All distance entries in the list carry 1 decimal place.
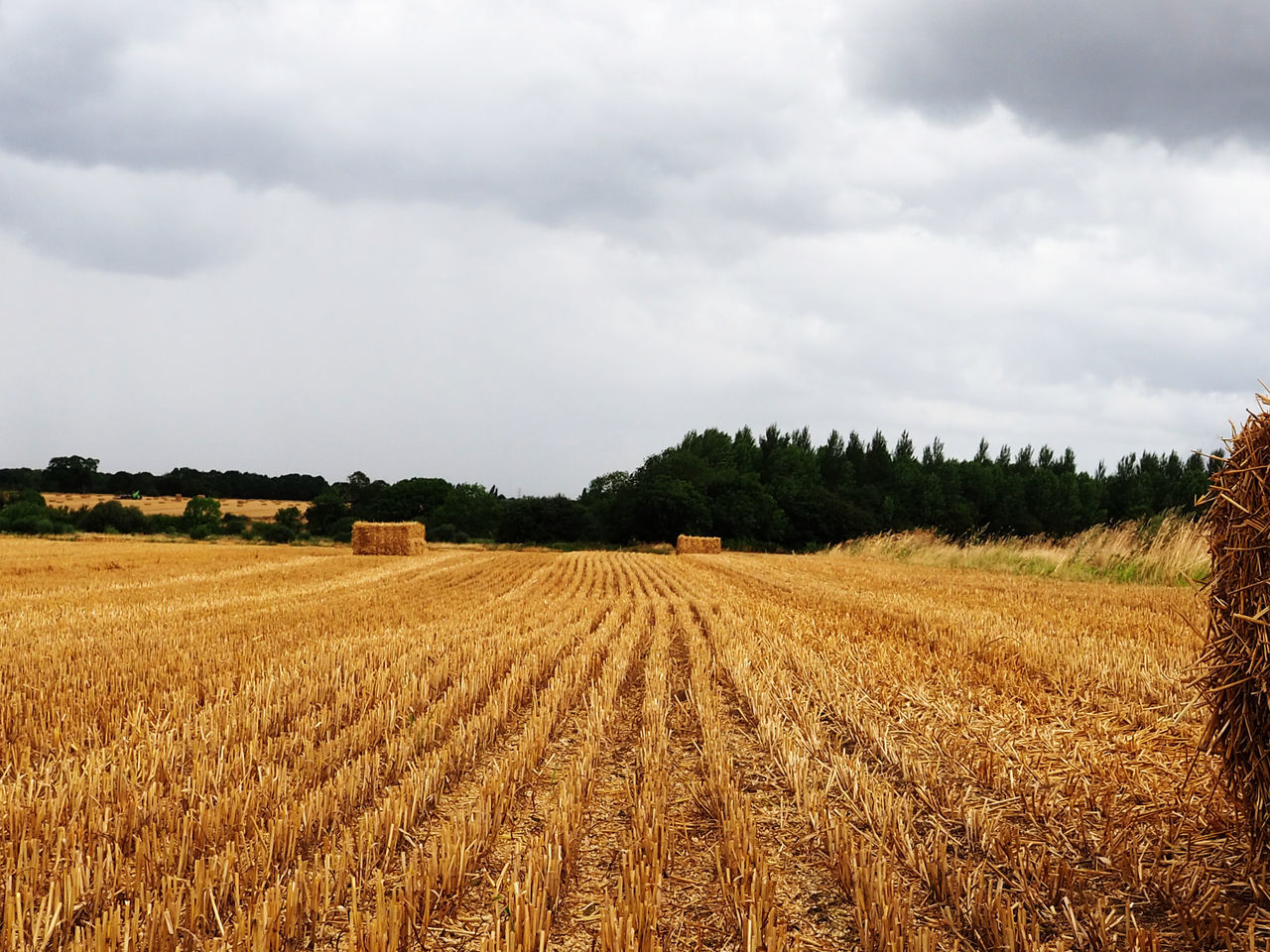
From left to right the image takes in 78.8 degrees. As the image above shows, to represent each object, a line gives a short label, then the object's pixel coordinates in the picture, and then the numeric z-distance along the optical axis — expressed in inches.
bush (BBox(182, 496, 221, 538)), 2556.6
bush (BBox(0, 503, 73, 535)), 2153.1
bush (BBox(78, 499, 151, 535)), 2354.8
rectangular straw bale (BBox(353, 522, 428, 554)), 1288.1
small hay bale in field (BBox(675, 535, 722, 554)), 1694.1
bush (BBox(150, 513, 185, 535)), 2469.2
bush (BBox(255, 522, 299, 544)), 2148.1
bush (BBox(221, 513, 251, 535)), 2322.8
